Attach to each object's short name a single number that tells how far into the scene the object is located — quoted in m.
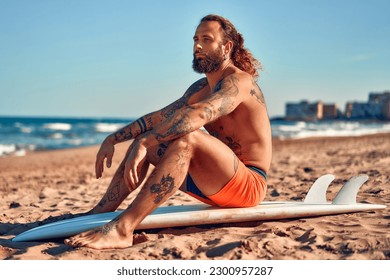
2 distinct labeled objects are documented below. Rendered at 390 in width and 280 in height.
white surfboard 3.26
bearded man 2.89
